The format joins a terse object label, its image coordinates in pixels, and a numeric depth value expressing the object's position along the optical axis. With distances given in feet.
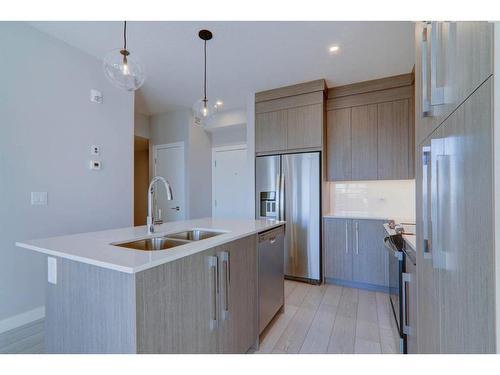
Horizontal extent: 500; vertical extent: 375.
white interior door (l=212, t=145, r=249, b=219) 15.16
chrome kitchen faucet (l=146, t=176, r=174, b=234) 5.42
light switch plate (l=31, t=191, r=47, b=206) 6.97
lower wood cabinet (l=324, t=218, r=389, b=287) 9.17
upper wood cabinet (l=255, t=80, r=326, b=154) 10.26
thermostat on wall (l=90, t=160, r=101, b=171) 8.45
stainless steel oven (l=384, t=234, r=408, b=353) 5.23
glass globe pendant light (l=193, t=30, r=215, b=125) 7.23
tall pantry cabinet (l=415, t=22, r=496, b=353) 1.52
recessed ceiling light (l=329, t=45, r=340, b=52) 7.88
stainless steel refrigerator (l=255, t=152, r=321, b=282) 10.03
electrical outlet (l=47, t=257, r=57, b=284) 3.96
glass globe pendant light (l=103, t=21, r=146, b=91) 5.36
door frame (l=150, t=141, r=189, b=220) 13.97
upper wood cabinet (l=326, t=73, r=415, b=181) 9.46
